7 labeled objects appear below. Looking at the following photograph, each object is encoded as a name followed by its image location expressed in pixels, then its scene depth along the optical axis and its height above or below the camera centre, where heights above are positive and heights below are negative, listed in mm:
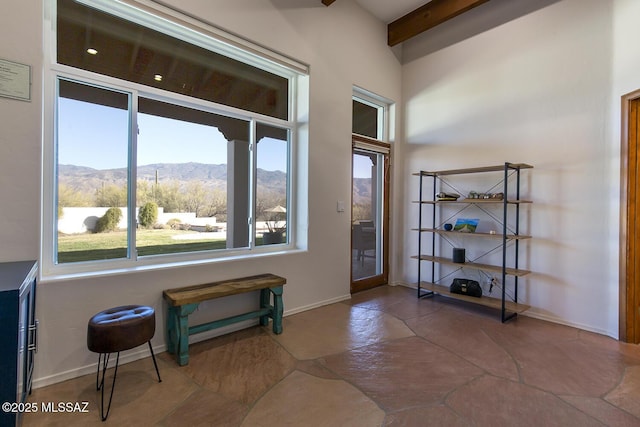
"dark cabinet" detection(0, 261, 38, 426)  1281 -596
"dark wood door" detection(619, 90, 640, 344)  2730 -62
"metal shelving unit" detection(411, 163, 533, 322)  3293 -276
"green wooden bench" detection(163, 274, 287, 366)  2320 -825
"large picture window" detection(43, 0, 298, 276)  2273 +578
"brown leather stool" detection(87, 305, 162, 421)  1786 -761
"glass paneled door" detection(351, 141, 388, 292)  4332 -119
